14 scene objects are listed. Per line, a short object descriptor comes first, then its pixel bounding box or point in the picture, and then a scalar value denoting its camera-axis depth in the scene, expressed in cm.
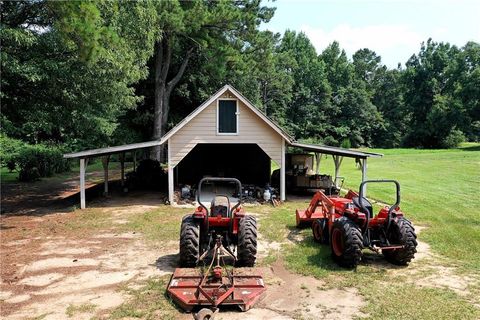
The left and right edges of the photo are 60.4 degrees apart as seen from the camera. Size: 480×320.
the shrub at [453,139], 5141
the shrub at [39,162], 2323
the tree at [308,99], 5241
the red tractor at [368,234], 741
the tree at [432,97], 5191
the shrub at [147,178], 1950
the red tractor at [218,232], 725
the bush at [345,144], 4631
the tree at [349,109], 5500
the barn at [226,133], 1516
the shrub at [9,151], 2707
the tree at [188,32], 2364
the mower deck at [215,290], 577
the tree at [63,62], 1139
